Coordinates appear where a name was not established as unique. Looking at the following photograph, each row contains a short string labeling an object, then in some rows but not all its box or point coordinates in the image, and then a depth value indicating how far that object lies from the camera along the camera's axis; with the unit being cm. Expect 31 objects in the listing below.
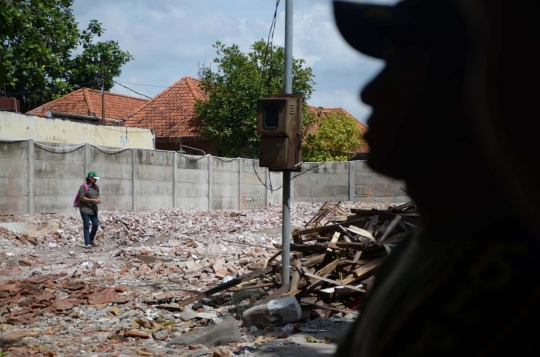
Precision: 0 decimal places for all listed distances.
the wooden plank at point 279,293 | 834
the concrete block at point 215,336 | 737
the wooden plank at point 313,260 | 917
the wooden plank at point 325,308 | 803
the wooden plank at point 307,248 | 949
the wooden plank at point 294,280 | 846
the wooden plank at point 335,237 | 944
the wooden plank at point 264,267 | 948
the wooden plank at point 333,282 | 798
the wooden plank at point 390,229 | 895
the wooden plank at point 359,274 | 825
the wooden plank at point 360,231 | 916
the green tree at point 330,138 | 3222
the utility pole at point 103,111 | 3005
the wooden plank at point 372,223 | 961
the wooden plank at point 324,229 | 1016
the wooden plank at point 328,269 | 880
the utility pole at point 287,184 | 839
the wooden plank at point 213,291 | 898
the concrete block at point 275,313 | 781
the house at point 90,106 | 3444
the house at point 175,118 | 3234
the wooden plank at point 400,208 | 986
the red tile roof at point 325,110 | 3181
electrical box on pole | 805
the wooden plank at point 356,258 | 866
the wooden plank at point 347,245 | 893
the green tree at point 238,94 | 2898
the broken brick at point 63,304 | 913
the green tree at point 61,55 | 2025
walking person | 1483
